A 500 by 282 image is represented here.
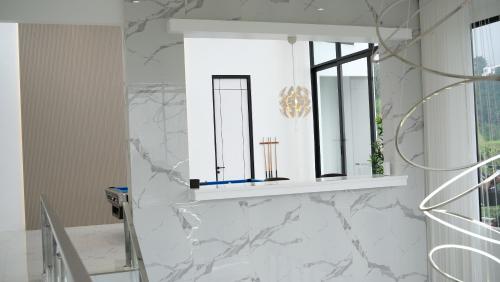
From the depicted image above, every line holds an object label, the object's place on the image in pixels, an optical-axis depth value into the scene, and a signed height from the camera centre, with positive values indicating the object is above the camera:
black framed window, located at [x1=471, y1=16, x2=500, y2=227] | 5.60 +0.30
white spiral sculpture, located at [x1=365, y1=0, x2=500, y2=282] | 5.98 -0.78
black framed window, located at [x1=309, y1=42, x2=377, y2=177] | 10.07 +0.70
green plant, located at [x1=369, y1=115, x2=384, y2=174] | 9.14 -0.18
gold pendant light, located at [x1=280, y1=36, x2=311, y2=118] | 9.82 +0.72
